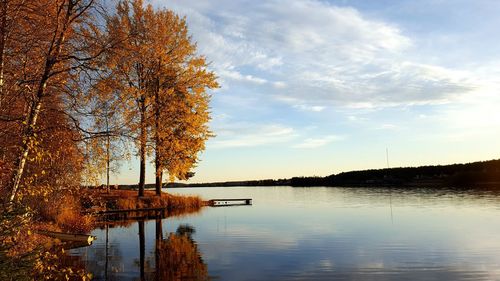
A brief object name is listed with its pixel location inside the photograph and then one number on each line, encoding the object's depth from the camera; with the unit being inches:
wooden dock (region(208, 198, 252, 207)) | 2237.2
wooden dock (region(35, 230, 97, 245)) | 842.8
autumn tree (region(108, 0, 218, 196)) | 1490.3
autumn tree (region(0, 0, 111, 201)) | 434.6
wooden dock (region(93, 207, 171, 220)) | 1461.6
